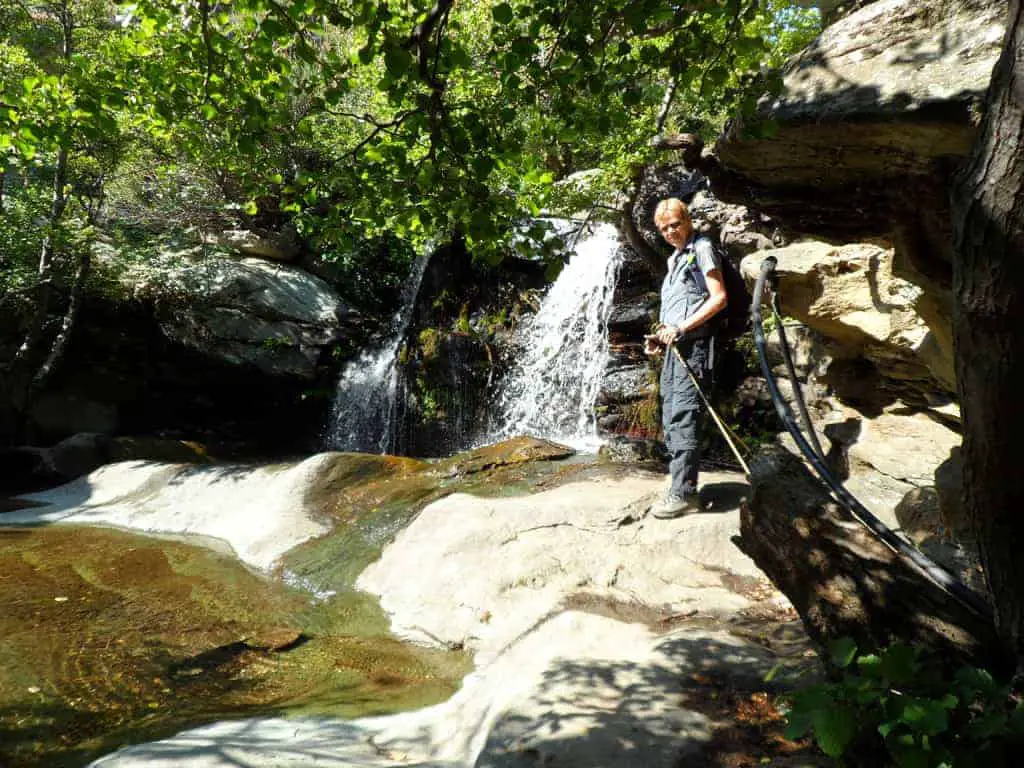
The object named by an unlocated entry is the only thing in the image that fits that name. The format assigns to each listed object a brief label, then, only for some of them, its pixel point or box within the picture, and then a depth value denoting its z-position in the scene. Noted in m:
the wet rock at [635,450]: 8.35
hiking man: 4.30
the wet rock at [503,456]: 7.33
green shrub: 1.52
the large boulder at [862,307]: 5.34
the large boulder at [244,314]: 11.49
